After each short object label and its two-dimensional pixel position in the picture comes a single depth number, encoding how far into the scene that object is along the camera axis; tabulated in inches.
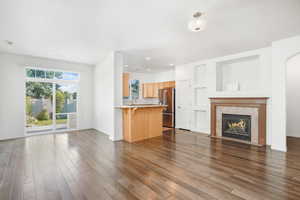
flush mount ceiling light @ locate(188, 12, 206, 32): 92.9
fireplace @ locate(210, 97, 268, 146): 158.9
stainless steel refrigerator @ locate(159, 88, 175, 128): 256.7
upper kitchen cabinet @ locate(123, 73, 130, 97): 205.7
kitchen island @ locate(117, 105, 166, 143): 171.7
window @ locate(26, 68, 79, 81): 203.2
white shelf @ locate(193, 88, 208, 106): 218.4
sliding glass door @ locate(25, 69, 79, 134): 203.0
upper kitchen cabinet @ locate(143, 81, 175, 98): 291.6
